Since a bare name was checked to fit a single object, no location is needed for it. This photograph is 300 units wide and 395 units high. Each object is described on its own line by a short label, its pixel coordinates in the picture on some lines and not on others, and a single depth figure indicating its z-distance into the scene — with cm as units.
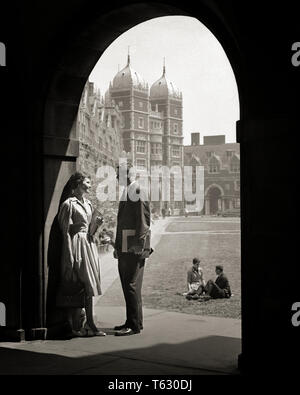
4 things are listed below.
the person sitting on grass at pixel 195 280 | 1081
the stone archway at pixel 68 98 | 598
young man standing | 638
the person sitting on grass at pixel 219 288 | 1021
